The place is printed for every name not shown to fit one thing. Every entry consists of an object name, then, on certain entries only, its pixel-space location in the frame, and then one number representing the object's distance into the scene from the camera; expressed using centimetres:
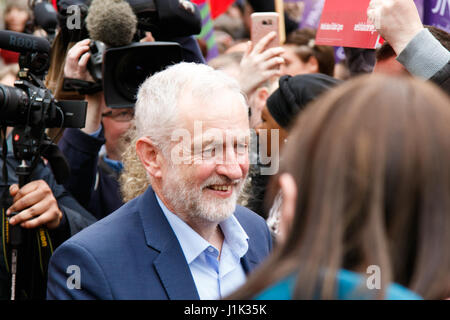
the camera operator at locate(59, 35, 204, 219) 323
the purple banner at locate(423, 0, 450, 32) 350
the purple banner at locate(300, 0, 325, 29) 571
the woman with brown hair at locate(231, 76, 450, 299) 116
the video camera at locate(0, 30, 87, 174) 278
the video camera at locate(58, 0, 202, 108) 308
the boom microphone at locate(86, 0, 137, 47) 299
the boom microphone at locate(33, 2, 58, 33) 368
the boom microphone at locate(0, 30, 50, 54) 280
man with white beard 208
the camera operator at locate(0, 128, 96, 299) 290
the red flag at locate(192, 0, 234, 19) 553
